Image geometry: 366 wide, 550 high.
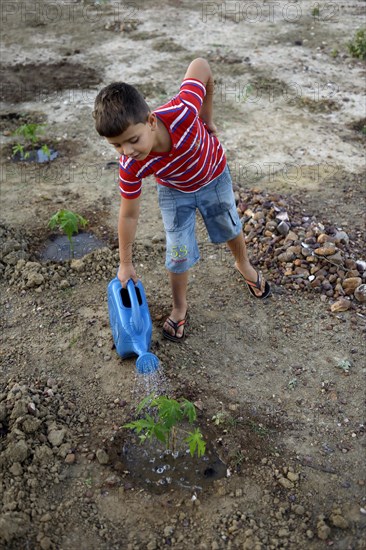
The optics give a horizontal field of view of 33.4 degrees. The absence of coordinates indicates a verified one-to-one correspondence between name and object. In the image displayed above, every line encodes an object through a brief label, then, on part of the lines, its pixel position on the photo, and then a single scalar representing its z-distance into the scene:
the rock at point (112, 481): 2.60
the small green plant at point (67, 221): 3.87
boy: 2.48
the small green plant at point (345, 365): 3.17
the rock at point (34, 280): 3.70
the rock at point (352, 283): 3.61
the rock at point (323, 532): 2.40
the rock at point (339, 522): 2.43
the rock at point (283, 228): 3.97
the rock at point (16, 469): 2.60
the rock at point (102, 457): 2.68
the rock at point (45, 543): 2.35
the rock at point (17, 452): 2.63
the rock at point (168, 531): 2.43
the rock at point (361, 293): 3.56
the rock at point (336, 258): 3.73
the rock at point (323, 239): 3.85
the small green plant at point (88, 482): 2.61
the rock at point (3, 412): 2.80
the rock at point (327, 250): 3.74
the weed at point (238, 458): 2.70
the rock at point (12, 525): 2.36
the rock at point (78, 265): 3.85
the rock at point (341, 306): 3.51
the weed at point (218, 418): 2.87
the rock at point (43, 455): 2.67
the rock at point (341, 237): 3.91
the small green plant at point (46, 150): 4.92
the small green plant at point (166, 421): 2.46
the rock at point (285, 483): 2.59
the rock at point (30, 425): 2.74
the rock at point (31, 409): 2.83
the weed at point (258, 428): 2.83
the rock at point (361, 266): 3.73
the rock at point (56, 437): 2.74
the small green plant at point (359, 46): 6.66
